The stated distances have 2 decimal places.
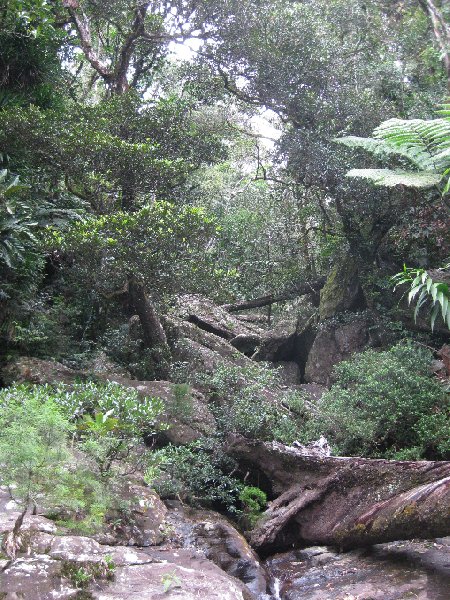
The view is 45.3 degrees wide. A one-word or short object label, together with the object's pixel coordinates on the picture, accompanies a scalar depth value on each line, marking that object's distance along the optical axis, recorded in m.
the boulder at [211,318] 11.70
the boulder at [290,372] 12.21
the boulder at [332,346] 11.35
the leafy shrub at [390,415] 7.30
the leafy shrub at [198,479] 6.42
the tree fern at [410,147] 6.37
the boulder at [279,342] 12.19
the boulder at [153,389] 7.40
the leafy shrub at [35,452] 3.21
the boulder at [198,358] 9.26
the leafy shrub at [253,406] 7.53
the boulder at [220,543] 5.17
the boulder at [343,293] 11.81
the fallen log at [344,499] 4.64
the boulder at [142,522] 4.83
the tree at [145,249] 7.48
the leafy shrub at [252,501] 6.52
